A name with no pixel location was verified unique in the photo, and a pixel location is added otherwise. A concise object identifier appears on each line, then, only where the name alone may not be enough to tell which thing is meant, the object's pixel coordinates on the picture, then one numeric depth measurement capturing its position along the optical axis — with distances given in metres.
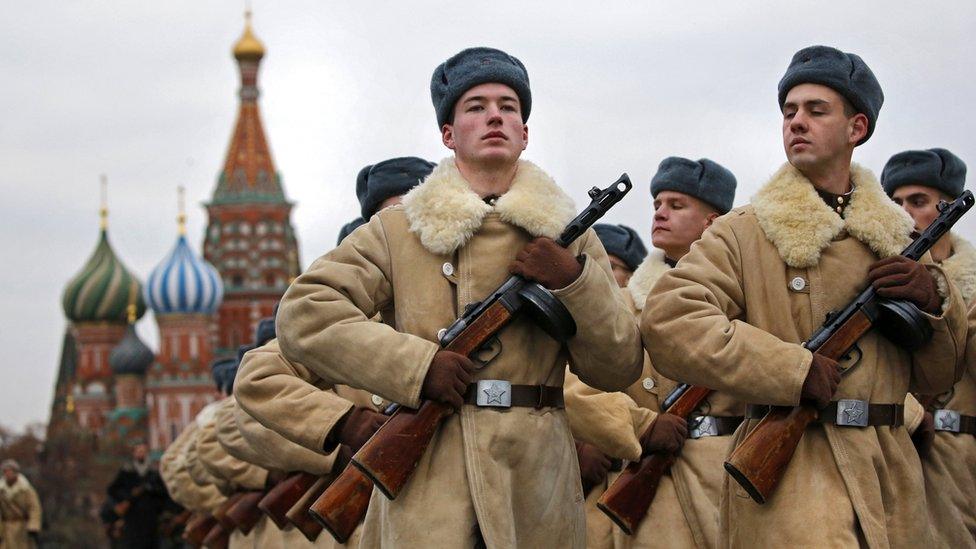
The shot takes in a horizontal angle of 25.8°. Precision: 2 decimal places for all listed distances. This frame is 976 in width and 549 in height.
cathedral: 104.38
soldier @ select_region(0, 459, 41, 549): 26.86
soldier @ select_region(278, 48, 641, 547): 7.20
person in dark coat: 25.09
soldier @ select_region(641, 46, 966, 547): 7.31
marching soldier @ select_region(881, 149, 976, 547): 9.37
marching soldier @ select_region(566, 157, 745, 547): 8.90
